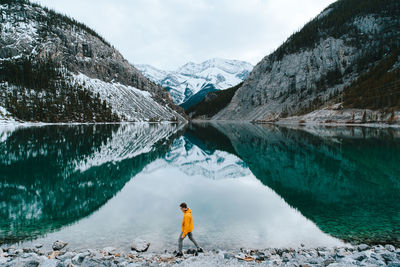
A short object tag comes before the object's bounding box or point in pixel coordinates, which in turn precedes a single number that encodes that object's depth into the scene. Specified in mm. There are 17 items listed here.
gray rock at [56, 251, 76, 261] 10000
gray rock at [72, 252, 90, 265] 9503
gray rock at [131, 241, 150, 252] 11461
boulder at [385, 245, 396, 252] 11059
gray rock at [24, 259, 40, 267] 8883
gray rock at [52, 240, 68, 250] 11500
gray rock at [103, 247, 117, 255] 10925
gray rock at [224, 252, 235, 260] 10266
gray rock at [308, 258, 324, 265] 9544
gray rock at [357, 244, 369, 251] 11334
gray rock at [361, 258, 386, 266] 9039
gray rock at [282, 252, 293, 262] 10112
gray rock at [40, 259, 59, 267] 8944
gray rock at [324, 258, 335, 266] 9417
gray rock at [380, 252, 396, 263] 9672
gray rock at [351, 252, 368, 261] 9855
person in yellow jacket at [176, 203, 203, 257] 11055
